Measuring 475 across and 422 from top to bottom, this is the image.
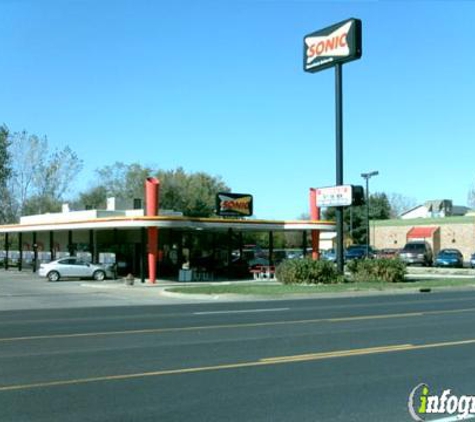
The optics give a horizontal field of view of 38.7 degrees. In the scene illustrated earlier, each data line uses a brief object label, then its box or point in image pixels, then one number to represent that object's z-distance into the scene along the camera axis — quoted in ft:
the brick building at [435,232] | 229.86
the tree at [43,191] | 240.12
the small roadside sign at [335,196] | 111.65
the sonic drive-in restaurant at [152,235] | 116.98
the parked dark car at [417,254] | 185.20
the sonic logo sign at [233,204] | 133.18
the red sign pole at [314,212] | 139.39
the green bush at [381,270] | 107.76
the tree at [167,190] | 249.14
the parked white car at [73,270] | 125.29
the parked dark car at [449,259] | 182.60
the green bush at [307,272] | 103.76
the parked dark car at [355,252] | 204.64
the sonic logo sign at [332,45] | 108.47
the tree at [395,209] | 416.26
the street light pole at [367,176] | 181.51
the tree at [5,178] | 232.32
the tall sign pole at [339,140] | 110.11
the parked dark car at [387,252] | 198.61
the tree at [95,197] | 255.29
